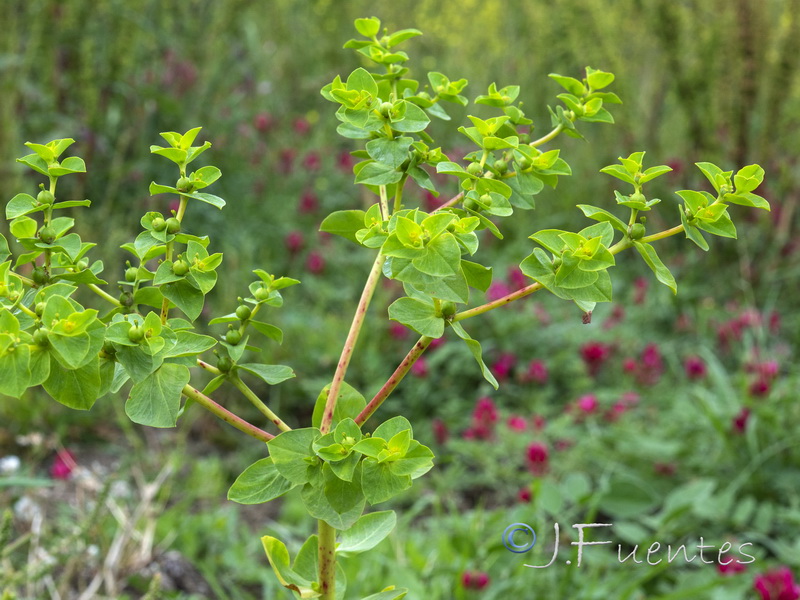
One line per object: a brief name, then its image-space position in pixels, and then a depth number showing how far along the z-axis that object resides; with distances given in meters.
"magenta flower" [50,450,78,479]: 1.96
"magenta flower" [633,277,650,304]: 3.31
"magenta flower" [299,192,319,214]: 3.61
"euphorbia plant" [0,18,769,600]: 0.72
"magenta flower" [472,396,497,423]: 2.28
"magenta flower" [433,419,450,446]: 2.41
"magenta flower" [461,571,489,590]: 1.58
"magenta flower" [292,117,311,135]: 4.26
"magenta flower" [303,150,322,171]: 3.93
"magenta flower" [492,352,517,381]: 2.59
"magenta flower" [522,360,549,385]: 2.65
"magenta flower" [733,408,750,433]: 2.12
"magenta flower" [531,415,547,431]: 2.28
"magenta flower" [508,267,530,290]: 2.89
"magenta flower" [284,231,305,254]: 3.22
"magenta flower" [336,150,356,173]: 4.07
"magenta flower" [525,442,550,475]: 2.02
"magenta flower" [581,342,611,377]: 2.62
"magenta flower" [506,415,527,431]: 2.26
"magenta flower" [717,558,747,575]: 1.61
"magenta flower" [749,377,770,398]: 2.27
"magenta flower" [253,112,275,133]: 4.01
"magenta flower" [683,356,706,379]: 2.60
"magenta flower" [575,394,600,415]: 2.39
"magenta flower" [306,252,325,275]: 3.16
